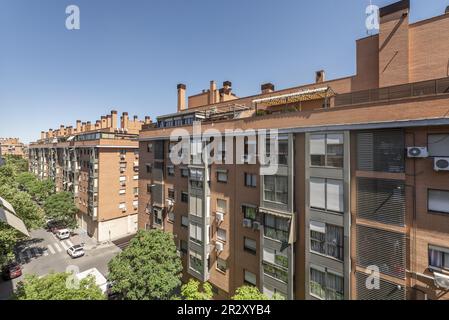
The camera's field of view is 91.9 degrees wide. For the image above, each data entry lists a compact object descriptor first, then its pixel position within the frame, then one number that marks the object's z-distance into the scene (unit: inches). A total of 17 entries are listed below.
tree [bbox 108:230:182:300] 610.5
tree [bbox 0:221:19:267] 746.8
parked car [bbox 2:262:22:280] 964.0
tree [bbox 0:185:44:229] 889.5
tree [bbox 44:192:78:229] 1408.1
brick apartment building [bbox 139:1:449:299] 377.1
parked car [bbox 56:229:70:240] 1392.7
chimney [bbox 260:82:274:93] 830.2
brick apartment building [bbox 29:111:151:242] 1330.0
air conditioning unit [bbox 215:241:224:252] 673.5
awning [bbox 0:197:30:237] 272.8
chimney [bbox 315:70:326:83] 727.1
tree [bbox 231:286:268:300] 388.8
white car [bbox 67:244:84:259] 1170.5
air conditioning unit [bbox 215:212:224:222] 672.4
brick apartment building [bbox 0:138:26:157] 3690.5
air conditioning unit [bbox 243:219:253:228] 594.9
